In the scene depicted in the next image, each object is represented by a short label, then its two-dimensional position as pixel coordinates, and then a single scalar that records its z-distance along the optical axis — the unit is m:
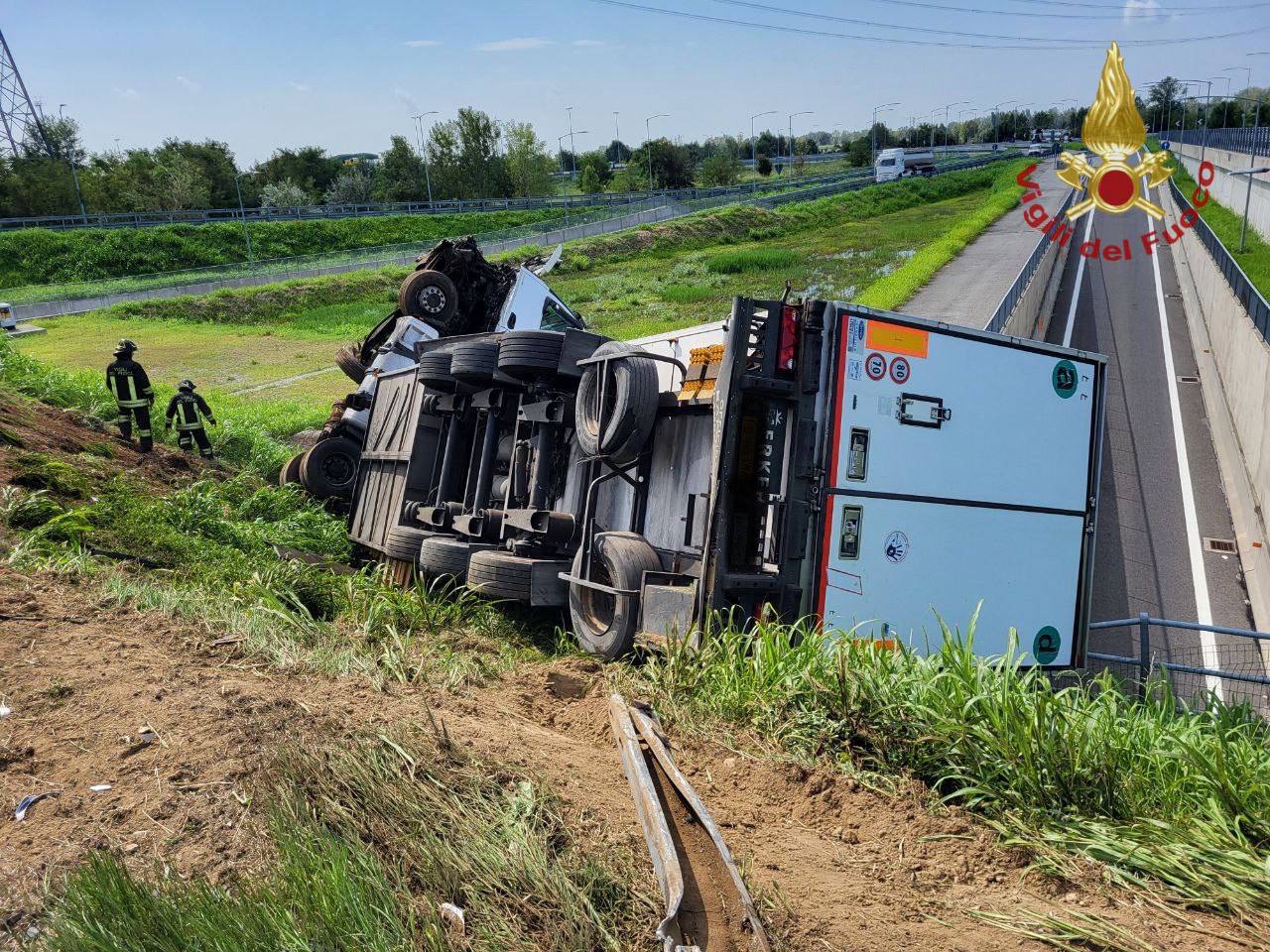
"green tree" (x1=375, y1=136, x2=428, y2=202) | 85.00
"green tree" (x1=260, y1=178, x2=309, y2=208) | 77.69
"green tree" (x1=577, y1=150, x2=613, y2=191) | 95.81
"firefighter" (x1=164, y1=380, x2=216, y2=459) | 14.74
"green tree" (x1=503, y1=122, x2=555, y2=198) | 93.00
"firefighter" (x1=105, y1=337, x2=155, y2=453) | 13.94
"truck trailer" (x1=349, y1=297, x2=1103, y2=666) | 6.21
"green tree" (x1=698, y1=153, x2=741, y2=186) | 93.38
